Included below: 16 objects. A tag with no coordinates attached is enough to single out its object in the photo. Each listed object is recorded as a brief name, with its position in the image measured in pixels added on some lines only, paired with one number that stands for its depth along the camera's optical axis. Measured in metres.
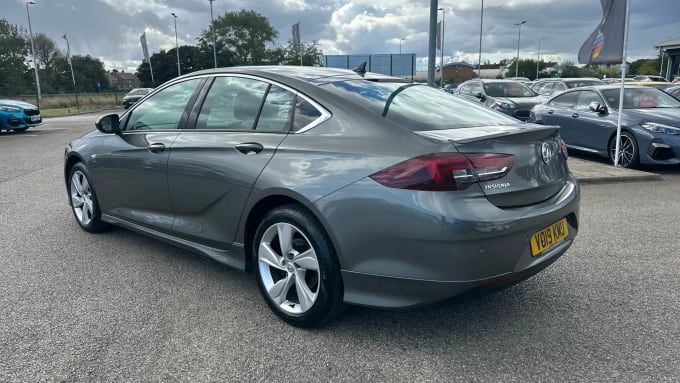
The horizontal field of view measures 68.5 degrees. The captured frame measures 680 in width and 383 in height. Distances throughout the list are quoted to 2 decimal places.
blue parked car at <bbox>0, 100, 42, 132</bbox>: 15.26
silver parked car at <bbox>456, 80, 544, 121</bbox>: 12.70
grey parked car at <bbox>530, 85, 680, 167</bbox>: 7.89
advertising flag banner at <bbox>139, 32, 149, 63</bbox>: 40.69
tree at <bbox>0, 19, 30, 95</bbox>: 61.90
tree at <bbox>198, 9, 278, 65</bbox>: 85.62
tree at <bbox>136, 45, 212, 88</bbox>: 81.69
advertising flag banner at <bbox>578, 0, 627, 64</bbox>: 8.42
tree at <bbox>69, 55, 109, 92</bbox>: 86.86
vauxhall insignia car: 2.46
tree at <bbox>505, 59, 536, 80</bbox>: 87.68
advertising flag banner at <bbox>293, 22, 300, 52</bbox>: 42.12
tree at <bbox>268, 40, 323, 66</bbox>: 81.70
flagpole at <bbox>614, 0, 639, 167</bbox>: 8.24
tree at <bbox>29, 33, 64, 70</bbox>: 79.19
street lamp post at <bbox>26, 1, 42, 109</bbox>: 42.20
